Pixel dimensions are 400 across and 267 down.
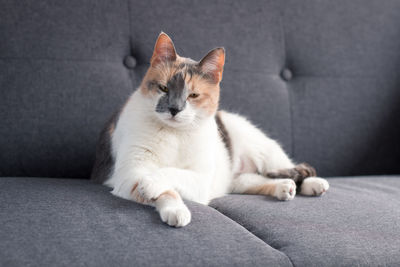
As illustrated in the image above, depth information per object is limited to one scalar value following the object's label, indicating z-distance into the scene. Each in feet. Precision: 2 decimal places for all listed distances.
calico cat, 2.89
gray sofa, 2.54
